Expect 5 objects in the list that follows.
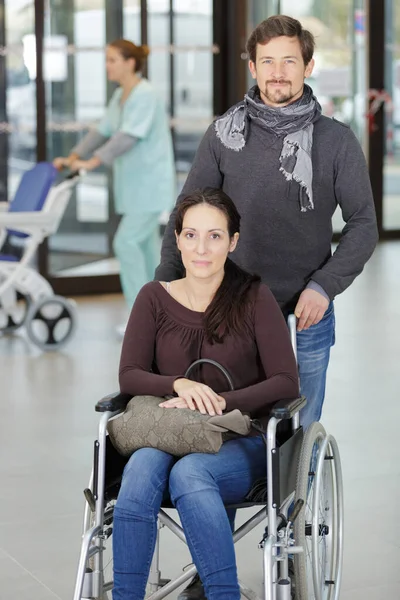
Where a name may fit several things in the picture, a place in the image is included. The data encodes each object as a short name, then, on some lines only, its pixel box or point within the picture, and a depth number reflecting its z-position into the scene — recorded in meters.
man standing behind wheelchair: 3.81
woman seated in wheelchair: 3.24
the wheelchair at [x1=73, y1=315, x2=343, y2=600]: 3.25
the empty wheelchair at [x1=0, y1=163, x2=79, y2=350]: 8.08
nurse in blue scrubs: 8.31
